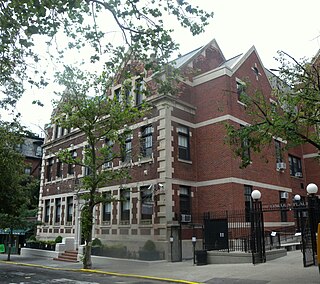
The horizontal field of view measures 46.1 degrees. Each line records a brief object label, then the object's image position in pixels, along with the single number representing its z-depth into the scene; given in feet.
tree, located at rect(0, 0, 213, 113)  28.94
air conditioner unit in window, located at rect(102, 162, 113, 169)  83.10
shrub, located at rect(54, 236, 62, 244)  89.66
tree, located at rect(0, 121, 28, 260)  56.34
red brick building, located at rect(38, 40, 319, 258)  70.44
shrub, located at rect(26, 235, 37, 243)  101.74
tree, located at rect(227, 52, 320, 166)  43.29
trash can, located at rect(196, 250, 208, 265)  58.54
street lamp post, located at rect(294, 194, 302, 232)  66.92
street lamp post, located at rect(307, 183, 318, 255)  45.27
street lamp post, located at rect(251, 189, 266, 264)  53.26
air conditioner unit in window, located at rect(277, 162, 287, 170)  88.94
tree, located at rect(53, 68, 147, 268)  61.31
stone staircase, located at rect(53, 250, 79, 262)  78.01
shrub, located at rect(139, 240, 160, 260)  66.05
